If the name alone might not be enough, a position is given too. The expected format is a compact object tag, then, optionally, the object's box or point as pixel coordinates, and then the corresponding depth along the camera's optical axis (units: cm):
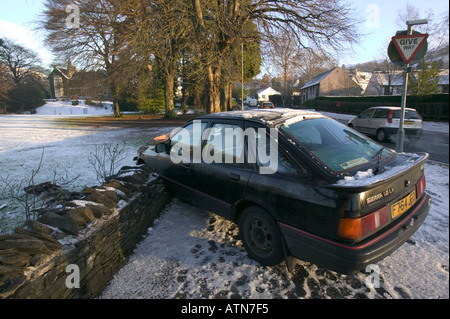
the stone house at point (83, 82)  2216
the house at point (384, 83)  3759
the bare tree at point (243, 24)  1155
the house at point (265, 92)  8956
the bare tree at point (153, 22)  1077
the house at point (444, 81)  3581
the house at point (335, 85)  4556
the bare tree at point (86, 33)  1448
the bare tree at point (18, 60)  3046
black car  209
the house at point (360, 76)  5343
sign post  490
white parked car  945
